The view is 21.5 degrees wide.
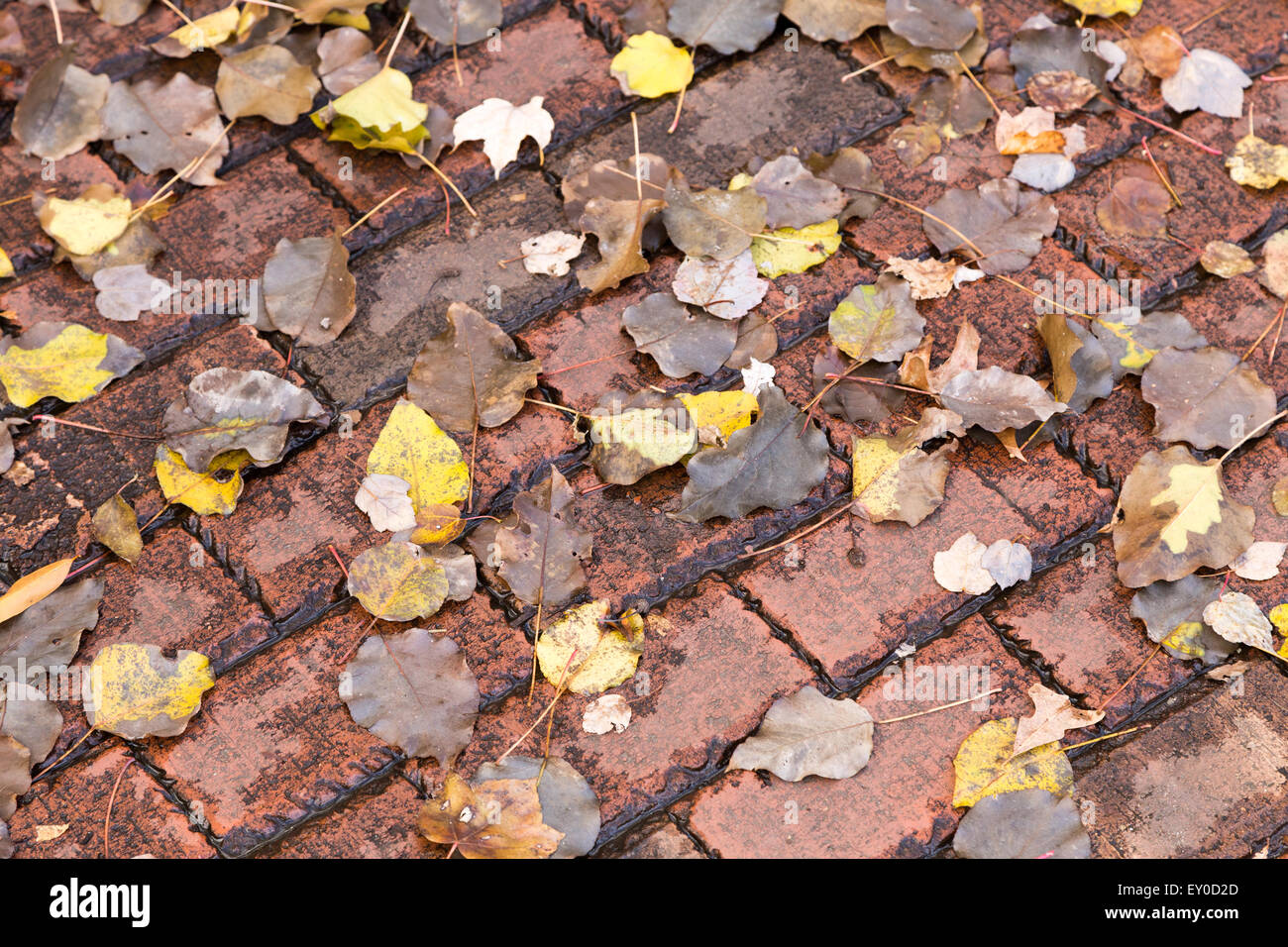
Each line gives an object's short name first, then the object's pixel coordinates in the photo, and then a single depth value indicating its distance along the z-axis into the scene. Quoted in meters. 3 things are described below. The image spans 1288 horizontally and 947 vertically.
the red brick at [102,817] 1.95
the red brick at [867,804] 1.95
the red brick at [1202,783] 1.94
